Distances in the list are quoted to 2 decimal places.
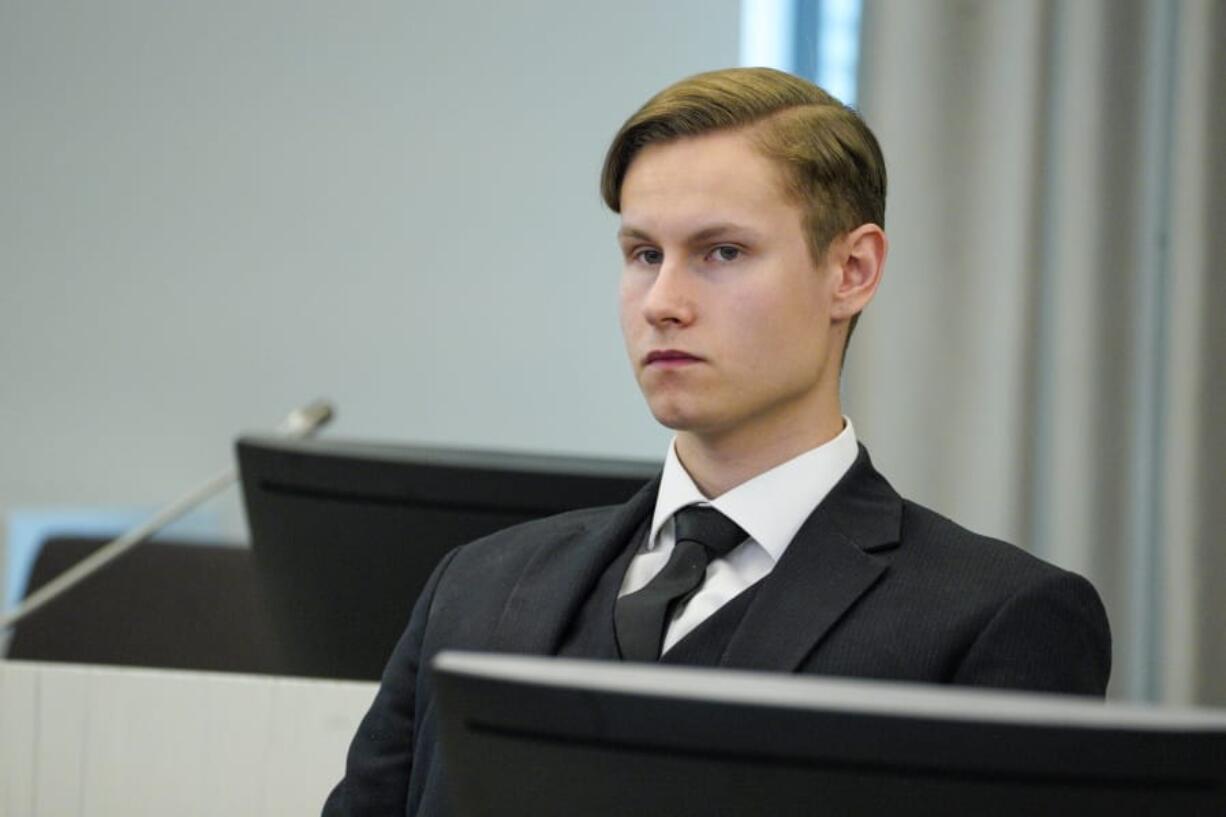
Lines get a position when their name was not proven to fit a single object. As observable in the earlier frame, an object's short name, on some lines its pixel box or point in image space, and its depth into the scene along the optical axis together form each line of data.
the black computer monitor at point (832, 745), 3.96
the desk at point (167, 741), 4.51
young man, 4.34
